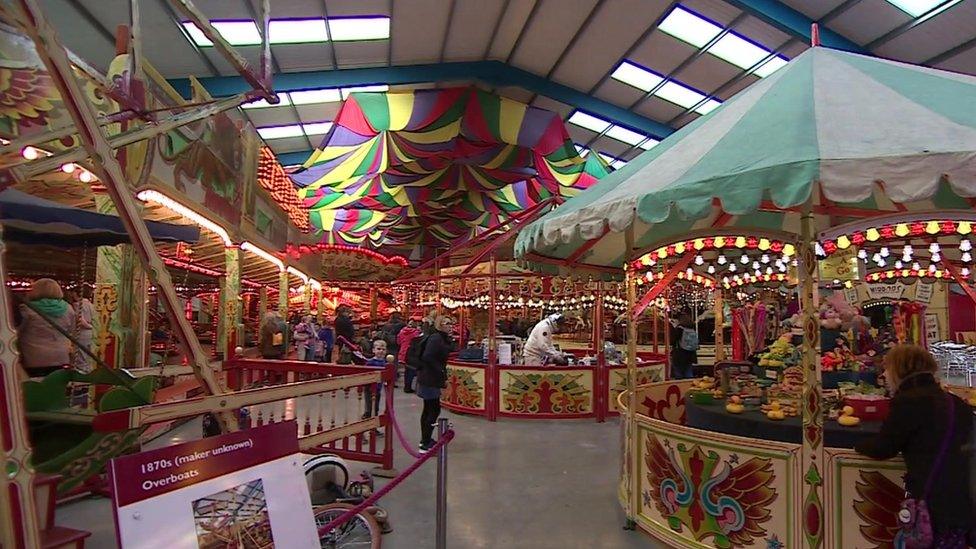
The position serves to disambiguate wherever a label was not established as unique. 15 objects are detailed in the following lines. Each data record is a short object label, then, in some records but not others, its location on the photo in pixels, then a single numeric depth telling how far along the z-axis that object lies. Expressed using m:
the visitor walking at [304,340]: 11.48
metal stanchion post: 3.41
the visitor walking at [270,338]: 10.02
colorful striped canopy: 10.50
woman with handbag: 2.85
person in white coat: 9.46
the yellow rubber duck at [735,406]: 4.32
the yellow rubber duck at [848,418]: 3.90
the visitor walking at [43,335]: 4.74
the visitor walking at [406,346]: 11.54
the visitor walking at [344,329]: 12.29
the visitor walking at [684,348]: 9.91
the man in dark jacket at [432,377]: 6.42
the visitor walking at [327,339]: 12.72
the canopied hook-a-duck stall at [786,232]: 3.10
